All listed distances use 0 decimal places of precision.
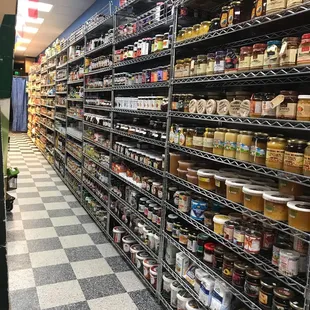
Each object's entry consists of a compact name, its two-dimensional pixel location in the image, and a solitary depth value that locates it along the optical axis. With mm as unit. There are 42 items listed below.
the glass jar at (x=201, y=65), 2090
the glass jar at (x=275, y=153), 1502
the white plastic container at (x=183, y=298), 2268
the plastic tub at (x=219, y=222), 1930
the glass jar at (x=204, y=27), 2070
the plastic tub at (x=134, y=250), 3078
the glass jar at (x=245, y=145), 1714
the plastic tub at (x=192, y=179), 2209
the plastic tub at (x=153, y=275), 2705
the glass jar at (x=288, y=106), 1457
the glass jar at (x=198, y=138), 2121
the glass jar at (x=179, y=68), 2320
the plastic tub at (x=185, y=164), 2317
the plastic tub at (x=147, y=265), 2801
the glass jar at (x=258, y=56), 1613
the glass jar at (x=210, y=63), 2006
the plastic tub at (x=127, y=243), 3268
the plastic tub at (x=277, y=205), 1505
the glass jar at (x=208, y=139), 2033
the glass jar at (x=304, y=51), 1365
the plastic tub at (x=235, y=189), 1790
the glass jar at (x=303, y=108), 1375
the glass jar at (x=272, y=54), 1520
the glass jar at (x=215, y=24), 1972
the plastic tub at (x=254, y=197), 1648
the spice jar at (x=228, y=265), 1868
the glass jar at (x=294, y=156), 1404
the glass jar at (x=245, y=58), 1698
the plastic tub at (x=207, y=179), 2064
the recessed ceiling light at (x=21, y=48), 13401
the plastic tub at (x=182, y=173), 2346
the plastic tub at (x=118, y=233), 3486
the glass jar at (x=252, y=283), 1676
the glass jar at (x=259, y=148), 1622
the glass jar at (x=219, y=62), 1911
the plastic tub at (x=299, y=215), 1371
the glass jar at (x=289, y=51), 1441
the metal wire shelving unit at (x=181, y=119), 1472
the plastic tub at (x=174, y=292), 2398
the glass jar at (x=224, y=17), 1857
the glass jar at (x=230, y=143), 1821
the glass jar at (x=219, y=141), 1912
